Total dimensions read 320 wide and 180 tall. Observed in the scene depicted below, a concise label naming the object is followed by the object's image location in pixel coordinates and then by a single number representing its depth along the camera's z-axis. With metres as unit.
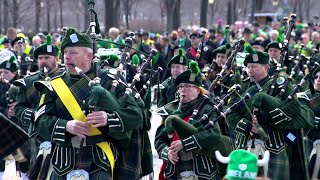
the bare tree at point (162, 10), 48.02
